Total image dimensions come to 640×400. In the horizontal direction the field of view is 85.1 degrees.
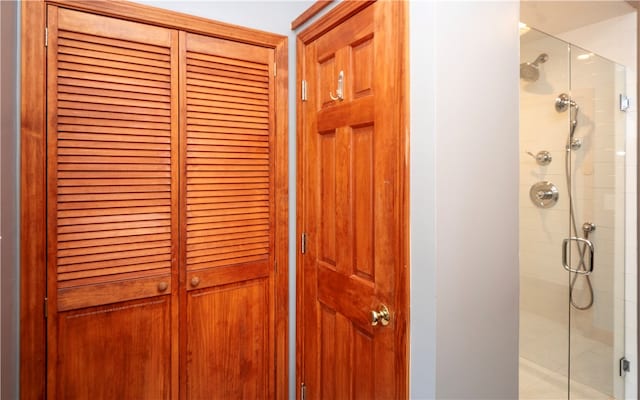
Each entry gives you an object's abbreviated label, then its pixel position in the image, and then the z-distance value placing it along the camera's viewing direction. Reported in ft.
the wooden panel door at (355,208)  3.71
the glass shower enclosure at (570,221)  6.73
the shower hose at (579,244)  7.32
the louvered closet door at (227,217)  4.83
